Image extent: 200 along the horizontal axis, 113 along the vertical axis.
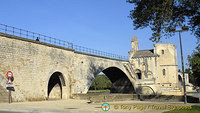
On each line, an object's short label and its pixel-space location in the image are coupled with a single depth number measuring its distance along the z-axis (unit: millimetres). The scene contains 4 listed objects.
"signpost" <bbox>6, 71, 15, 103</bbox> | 17234
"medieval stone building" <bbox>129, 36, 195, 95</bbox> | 55466
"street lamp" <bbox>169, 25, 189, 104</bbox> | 17056
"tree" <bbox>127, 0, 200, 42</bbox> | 15938
